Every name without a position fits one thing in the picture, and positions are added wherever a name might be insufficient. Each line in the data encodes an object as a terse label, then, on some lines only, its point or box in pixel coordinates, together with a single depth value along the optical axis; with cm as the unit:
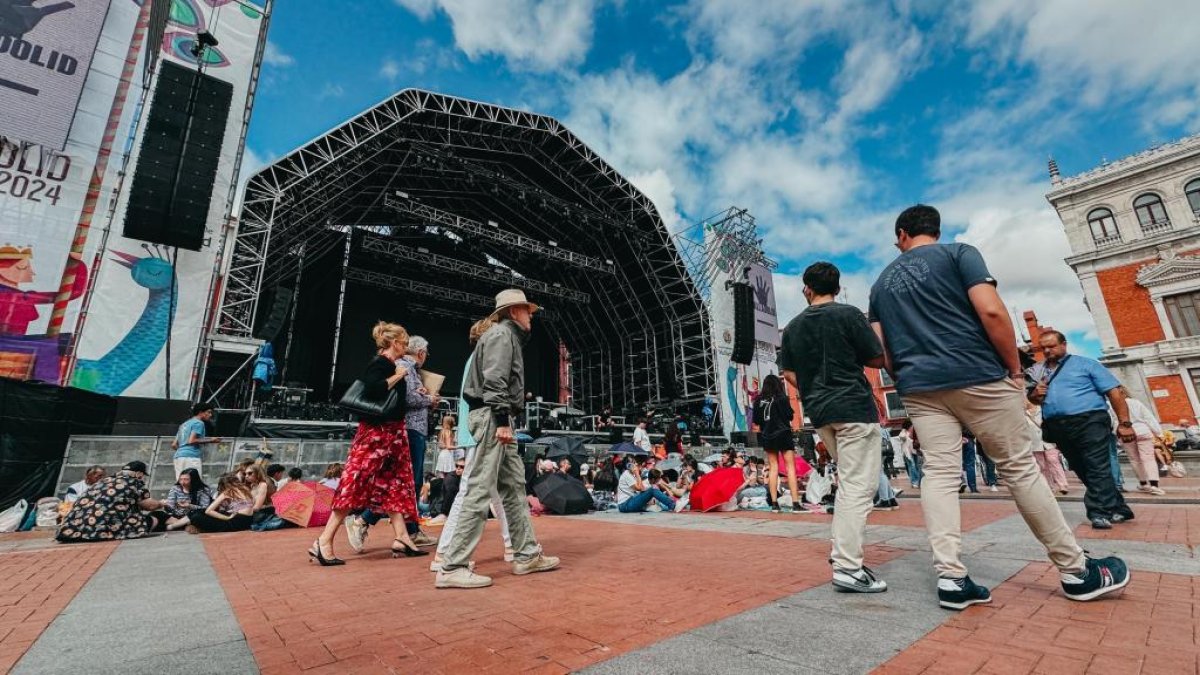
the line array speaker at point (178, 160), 1025
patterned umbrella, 629
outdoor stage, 1365
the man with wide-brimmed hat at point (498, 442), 273
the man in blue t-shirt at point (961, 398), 195
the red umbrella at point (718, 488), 671
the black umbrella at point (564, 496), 733
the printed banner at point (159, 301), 971
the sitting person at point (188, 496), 648
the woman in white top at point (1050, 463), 623
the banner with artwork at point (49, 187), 911
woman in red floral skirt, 357
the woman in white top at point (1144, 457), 575
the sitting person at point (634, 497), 720
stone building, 2148
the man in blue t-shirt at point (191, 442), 766
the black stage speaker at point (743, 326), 2114
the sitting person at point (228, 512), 604
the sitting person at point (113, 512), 518
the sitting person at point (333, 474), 774
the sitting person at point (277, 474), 782
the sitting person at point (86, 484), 726
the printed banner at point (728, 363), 2019
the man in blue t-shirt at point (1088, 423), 367
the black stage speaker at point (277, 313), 1347
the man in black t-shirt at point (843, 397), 226
